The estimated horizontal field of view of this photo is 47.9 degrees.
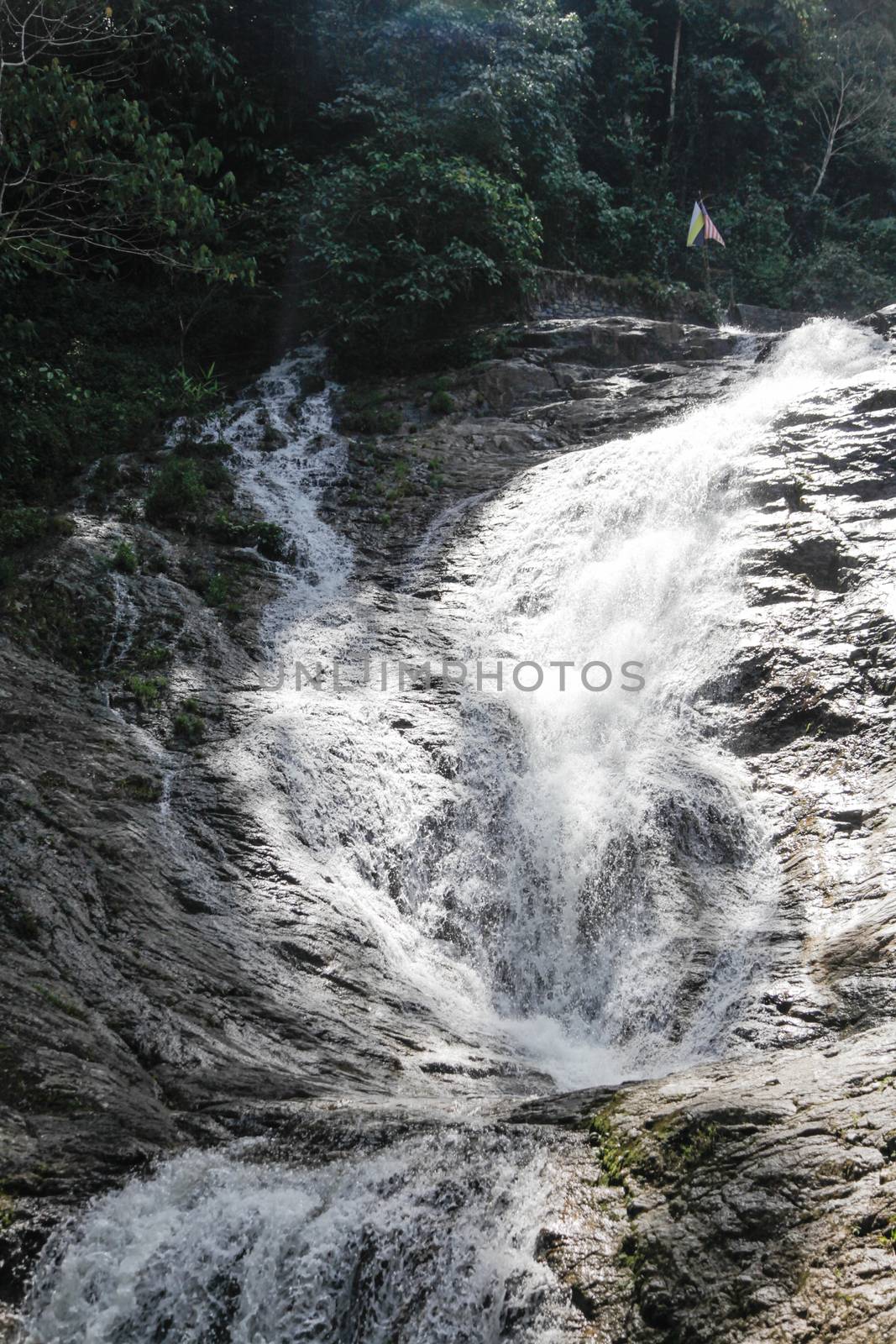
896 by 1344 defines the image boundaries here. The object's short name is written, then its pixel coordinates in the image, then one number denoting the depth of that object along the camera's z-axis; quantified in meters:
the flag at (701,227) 20.05
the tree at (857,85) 25.00
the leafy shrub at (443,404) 16.27
